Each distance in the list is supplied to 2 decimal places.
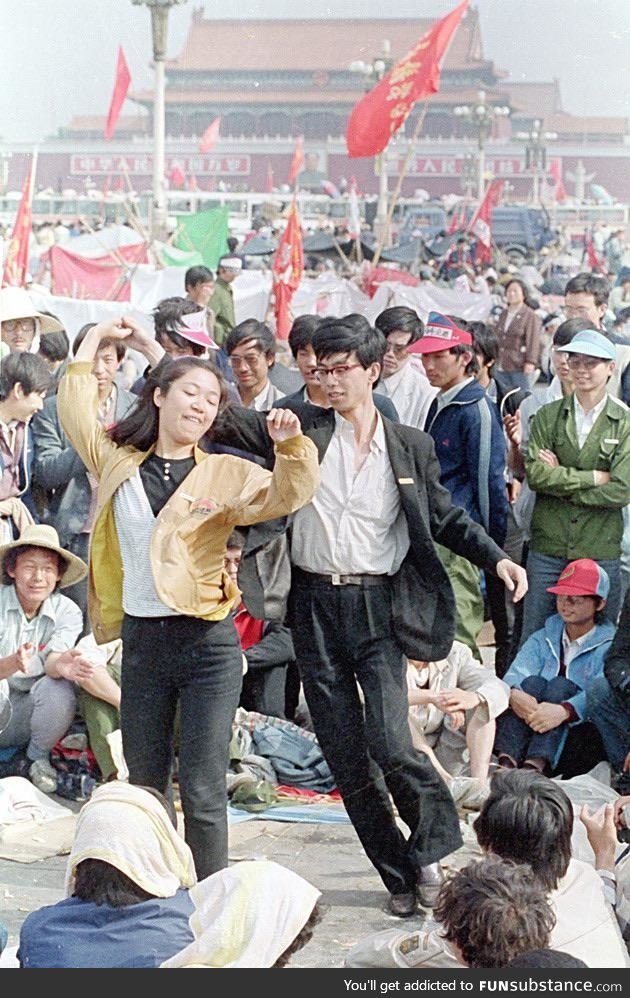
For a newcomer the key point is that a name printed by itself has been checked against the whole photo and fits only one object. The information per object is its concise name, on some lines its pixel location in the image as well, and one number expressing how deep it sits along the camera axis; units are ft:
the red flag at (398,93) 34.27
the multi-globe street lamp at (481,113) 119.34
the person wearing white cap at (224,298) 33.25
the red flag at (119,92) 58.54
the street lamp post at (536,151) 158.10
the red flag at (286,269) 37.55
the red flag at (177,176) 123.03
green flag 53.26
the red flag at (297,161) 67.85
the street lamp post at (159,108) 50.95
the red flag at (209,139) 96.99
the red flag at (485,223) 73.00
